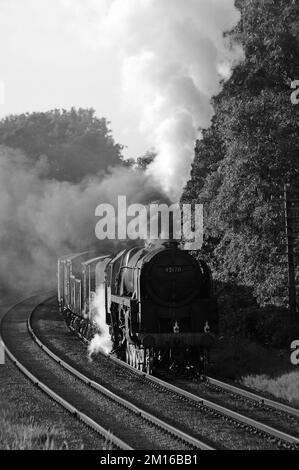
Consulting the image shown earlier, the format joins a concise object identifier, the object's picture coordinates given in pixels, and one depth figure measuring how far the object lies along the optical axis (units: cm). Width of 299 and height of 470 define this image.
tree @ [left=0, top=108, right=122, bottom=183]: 8188
